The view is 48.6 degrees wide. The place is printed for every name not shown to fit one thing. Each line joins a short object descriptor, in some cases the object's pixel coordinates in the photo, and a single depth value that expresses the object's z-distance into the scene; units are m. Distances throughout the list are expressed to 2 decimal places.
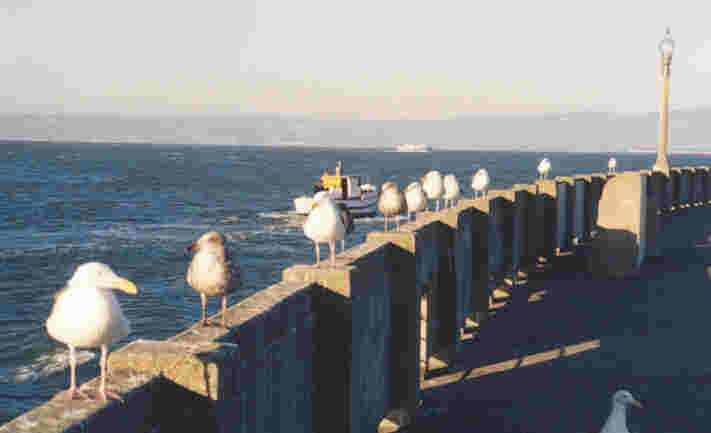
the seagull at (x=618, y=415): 7.58
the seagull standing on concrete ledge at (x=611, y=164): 38.40
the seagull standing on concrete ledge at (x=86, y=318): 4.29
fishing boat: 56.44
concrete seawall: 4.56
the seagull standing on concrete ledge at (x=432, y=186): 18.12
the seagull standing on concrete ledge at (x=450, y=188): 19.33
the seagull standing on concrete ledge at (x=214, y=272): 5.57
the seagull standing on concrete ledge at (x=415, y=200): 13.81
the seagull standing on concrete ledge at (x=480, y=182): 22.52
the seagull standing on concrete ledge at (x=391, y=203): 12.74
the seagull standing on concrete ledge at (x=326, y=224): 8.05
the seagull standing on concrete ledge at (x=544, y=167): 32.88
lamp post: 29.86
